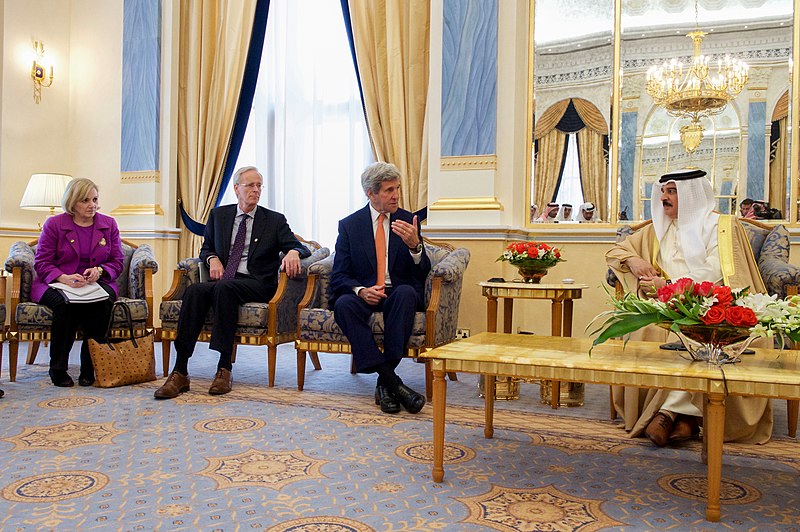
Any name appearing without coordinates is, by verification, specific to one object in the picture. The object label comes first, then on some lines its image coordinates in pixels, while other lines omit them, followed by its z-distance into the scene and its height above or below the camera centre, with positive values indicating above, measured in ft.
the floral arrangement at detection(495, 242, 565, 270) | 12.58 +0.15
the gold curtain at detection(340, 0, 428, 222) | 18.70 +6.48
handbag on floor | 12.75 -1.94
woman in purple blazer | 13.05 -0.17
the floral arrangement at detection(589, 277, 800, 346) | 6.66 -0.45
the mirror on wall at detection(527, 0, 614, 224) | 16.22 +3.74
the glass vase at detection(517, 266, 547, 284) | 12.80 -0.20
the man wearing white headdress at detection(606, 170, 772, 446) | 9.59 +0.06
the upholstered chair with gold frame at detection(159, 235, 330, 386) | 13.08 -1.09
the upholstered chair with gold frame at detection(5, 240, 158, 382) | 13.26 -0.89
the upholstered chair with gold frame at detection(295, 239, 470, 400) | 11.97 -1.04
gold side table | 11.82 -0.56
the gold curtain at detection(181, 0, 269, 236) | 19.94 +4.85
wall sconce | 20.36 +5.55
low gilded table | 6.45 -1.04
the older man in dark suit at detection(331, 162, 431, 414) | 11.49 -0.31
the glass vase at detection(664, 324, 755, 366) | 6.87 -0.78
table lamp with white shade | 18.29 +1.73
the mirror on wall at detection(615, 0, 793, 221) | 14.85 +3.43
